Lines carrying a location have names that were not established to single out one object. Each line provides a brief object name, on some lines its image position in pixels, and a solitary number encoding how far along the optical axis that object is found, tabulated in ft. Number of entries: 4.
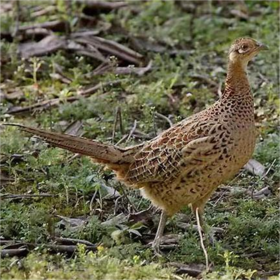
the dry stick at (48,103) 59.88
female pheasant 40.93
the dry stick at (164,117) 57.22
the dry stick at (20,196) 46.00
